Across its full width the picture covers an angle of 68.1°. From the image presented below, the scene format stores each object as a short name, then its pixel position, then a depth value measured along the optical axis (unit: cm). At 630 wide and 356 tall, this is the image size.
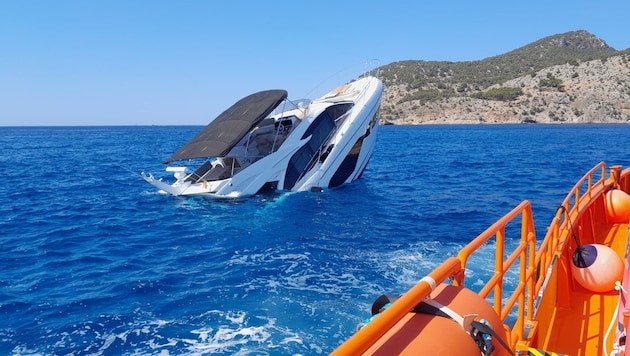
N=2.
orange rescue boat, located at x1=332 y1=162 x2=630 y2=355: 225
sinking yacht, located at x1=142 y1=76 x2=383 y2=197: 1819
